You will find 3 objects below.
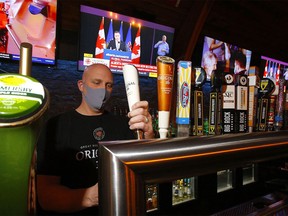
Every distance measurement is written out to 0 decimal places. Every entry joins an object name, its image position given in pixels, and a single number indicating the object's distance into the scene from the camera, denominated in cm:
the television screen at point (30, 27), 215
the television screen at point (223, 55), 338
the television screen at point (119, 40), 259
